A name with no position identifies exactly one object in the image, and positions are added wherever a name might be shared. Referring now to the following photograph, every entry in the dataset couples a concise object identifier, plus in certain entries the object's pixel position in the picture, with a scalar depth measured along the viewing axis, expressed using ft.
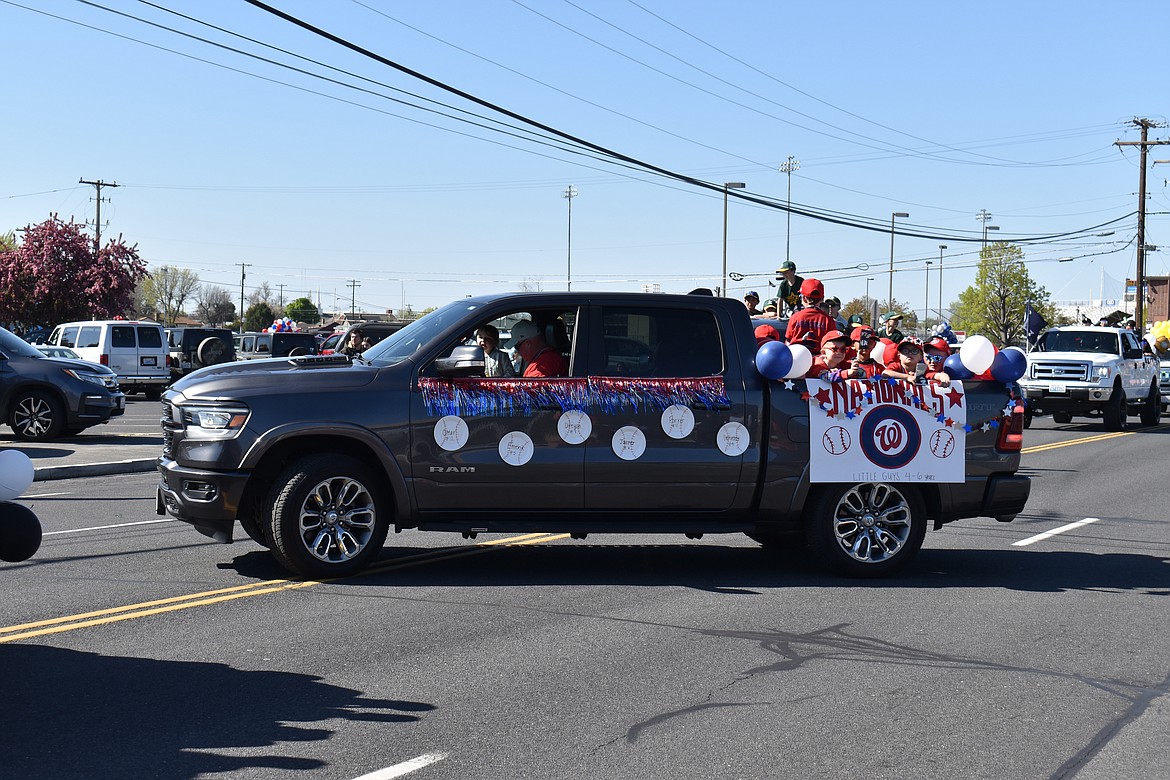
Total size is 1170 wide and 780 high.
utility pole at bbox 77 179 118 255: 234.79
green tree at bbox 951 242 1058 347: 295.89
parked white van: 103.76
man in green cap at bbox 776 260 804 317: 41.32
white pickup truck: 86.07
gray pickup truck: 26.81
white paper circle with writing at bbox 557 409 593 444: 27.66
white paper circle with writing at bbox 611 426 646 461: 27.78
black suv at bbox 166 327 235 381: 114.83
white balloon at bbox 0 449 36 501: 20.58
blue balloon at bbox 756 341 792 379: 28.02
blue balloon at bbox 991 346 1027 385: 30.22
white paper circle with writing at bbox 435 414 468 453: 27.25
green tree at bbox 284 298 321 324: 393.82
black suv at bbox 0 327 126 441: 61.16
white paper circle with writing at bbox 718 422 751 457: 28.25
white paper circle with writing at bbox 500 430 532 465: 27.43
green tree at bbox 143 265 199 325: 444.14
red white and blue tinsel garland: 27.37
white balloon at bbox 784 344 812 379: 28.30
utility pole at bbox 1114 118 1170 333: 167.22
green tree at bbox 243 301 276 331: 350.23
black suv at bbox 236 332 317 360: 131.85
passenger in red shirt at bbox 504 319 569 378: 28.35
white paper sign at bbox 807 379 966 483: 29.01
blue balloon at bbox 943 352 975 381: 30.78
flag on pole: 96.58
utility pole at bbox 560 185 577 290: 256.52
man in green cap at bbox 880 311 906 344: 47.11
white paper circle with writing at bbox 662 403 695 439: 28.02
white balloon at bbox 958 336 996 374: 29.91
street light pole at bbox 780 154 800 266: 262.47
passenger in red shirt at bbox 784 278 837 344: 34.30
